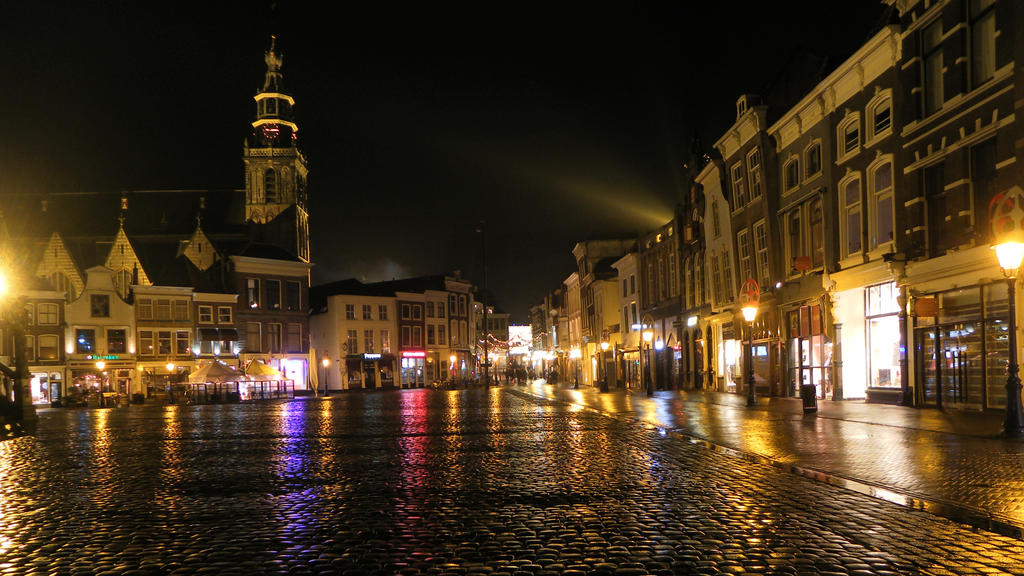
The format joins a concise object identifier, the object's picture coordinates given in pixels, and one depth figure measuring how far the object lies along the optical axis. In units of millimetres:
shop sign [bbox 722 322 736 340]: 39031
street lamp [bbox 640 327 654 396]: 38406
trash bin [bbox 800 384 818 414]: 21547
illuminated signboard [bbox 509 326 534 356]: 128325
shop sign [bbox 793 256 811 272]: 29828
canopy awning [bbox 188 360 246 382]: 44844
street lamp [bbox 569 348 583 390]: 81850
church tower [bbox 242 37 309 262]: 92188
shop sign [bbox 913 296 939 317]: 21797
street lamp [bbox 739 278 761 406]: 26016
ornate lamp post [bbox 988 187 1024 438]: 14297
